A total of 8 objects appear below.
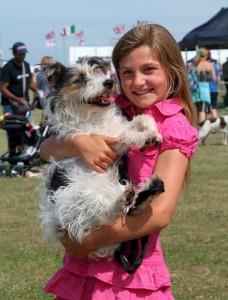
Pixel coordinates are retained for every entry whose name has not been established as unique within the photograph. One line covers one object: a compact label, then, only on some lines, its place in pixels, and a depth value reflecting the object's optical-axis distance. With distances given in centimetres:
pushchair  1147
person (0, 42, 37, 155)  1238
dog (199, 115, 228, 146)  1562
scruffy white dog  275
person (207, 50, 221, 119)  1917
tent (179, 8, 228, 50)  2684
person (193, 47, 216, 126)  1733
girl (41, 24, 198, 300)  270
